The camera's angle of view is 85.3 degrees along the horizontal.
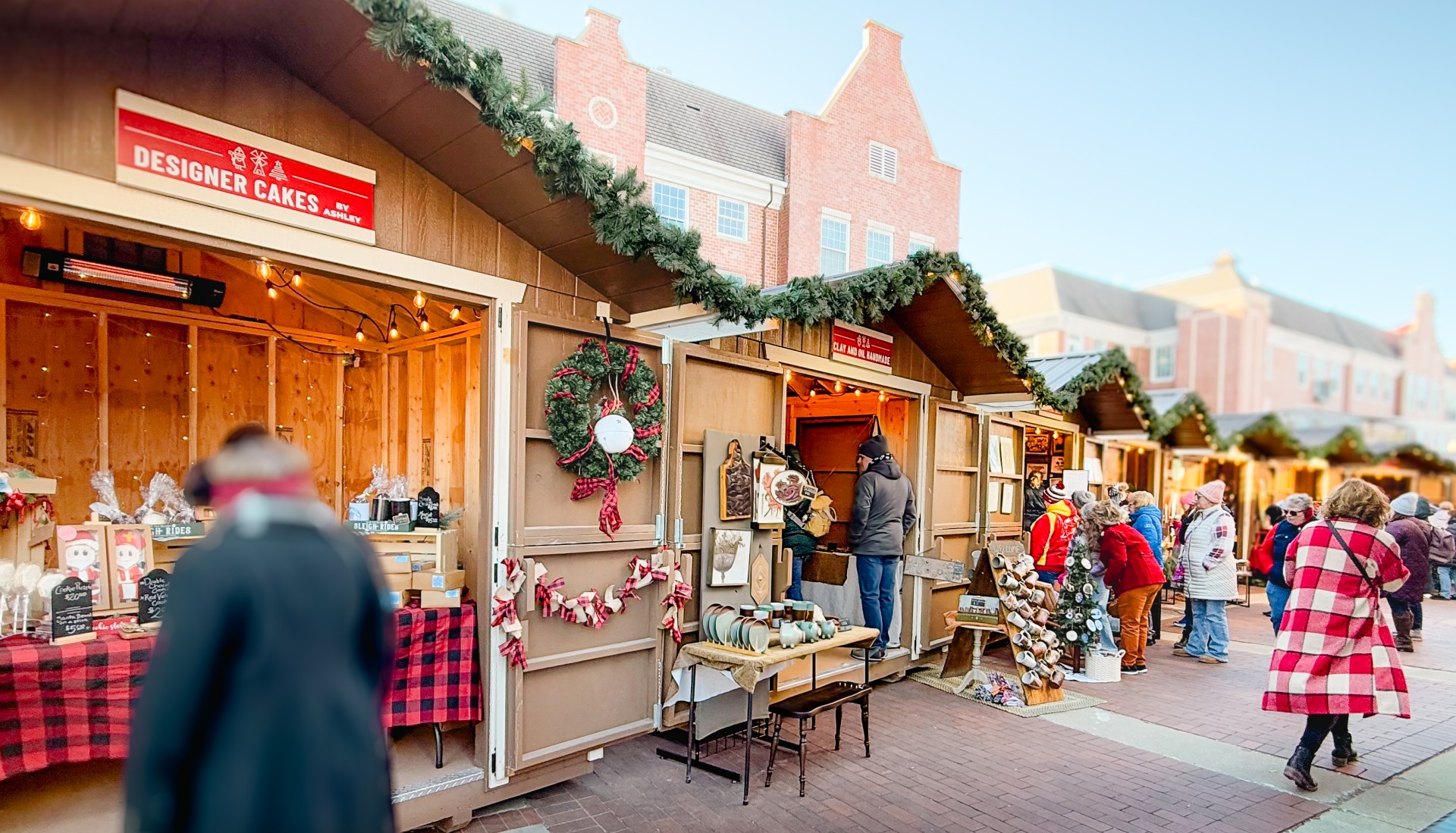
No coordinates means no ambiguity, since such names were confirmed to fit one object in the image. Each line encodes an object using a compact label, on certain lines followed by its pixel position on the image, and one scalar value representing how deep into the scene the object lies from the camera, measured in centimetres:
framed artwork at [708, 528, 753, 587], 545
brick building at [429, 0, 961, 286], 1667
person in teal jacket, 866
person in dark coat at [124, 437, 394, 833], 154
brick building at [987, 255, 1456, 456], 3216
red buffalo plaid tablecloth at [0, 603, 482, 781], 330
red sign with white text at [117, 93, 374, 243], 313
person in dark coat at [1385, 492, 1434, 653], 846
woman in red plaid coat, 468
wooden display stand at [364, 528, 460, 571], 471
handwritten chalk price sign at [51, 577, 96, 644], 348
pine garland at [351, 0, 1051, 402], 325
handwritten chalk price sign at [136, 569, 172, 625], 380
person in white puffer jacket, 805
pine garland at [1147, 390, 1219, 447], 1063
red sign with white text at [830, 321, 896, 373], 670
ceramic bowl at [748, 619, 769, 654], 475
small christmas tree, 711
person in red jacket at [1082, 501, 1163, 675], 764
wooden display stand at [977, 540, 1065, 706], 648
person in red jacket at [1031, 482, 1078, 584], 758
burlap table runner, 459
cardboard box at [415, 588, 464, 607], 446
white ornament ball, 461
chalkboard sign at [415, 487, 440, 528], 498
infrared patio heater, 460
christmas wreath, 452
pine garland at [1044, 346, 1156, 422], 809
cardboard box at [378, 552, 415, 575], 456
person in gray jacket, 707
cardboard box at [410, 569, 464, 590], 448
